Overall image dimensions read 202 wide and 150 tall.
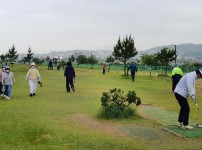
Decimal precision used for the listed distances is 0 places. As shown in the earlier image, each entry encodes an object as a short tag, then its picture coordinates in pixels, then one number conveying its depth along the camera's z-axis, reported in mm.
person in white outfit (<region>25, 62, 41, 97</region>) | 20484
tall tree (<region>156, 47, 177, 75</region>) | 51094
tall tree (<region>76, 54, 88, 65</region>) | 101950
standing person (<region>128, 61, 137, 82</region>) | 34453
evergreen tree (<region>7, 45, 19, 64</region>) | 99525
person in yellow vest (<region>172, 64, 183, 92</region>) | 19538
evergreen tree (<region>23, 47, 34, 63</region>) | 102188
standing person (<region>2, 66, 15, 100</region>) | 18938
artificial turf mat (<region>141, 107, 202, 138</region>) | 9852
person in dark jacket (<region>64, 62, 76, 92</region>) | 23188
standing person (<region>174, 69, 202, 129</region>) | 10039
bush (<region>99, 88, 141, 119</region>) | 12703
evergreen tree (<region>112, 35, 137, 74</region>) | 55219
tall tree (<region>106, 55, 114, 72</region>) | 89250
